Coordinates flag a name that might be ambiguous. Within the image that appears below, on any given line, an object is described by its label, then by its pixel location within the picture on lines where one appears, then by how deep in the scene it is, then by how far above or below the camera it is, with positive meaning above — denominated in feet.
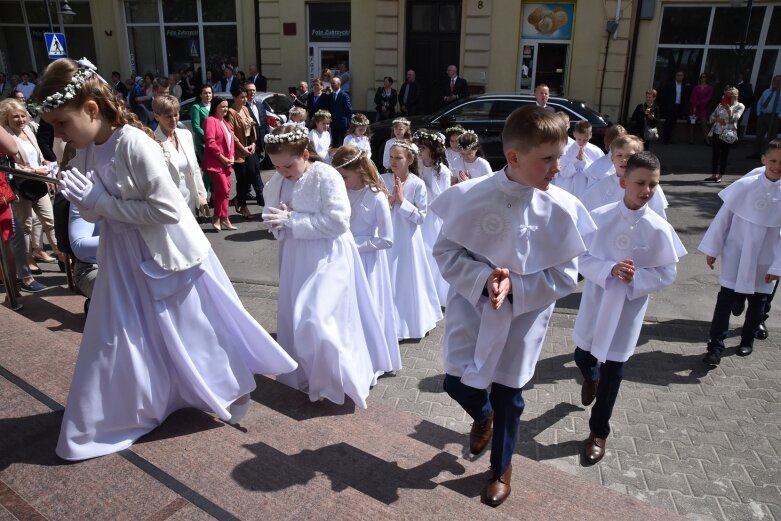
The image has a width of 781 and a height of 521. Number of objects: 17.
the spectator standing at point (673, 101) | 55.61 -2.17
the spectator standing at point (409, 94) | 54.59 -2.00
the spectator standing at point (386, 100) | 55.01 -2.59
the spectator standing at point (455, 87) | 53.72 -1.27
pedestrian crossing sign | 46.26 +1.38
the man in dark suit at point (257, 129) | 33.22 -3.62
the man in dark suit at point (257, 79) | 60.23 -1.06
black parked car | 41.39 -3.13
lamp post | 58.62 +5.12
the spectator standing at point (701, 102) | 54.70 -2.18
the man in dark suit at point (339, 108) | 44.80 -2.75
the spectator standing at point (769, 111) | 46.75 -2.48
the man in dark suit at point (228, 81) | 54.64 -1.23
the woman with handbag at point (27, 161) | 20.79 -3.37
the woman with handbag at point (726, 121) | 38.83 -2.70
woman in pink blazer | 29.40 -4.17
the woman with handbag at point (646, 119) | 40.58 -3.13
